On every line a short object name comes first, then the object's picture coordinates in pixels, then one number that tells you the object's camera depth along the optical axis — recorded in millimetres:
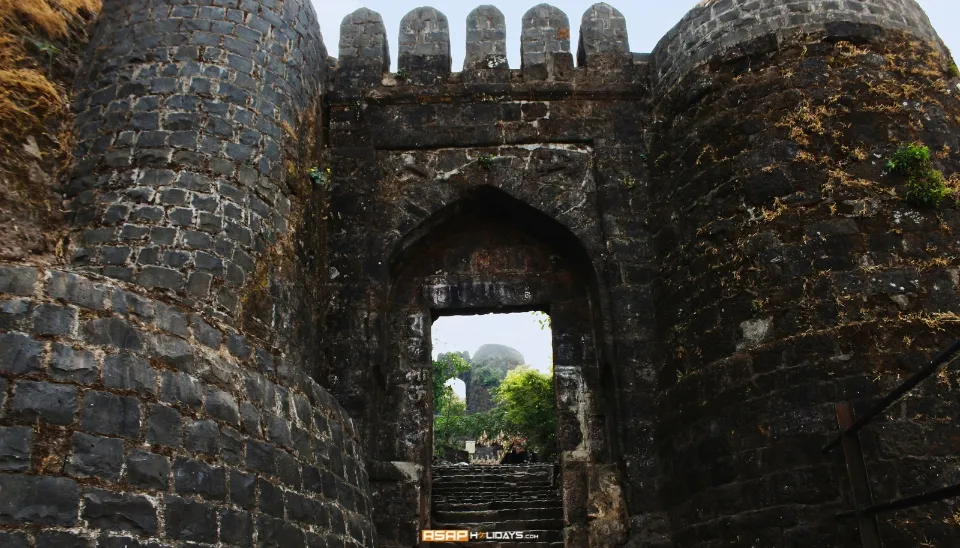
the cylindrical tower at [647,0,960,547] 5617
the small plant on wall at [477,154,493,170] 8312
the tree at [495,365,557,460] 17766
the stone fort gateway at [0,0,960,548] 3953
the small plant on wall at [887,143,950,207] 6273
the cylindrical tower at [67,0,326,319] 6094
